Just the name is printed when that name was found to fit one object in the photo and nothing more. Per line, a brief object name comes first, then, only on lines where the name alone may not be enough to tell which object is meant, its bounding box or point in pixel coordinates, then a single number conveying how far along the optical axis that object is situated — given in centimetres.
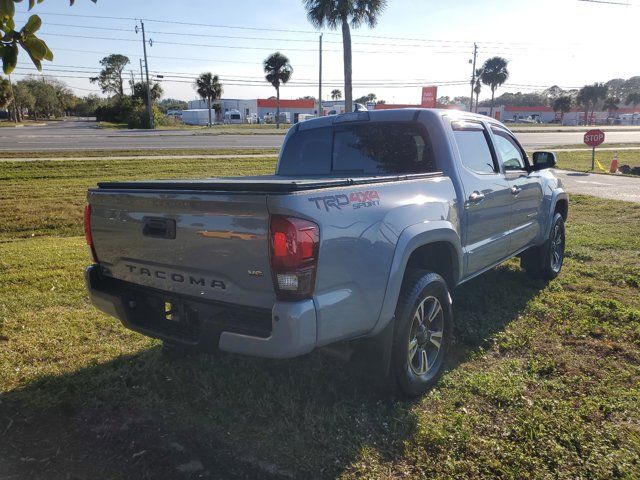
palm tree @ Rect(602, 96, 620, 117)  10862
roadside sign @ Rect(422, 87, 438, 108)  4184
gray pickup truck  258
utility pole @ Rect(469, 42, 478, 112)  5959
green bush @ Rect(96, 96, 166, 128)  5462
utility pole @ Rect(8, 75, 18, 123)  7370
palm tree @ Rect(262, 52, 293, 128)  7075
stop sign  1909
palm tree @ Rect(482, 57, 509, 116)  7769
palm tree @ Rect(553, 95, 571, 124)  9638
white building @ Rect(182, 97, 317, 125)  9712
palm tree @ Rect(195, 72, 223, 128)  7300
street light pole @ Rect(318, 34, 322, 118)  5044
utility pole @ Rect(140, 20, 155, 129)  5125
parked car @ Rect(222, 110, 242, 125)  8781
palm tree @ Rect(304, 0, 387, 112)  2555
